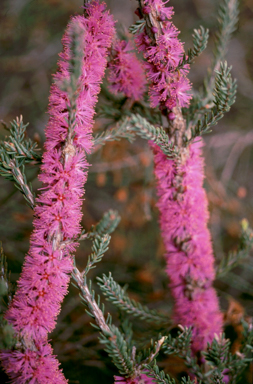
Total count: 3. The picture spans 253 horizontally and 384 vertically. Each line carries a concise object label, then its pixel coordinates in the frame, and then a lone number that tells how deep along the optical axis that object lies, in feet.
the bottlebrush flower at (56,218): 1.47
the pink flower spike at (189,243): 1.60
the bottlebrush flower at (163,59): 1.51
